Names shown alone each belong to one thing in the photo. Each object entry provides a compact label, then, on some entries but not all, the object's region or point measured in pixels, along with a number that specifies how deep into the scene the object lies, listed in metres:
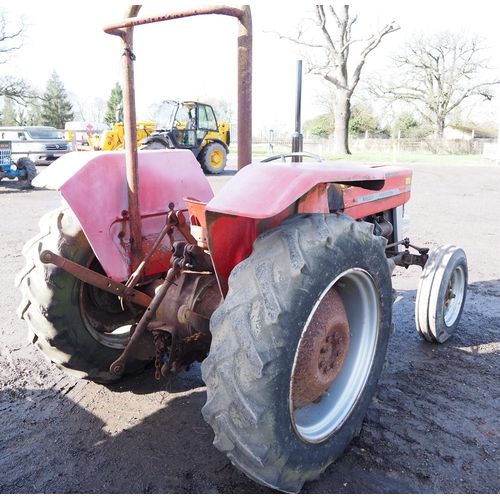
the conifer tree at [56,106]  48.09
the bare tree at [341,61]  25.80
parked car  20.09
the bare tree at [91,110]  61.16
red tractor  1.62
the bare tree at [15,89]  29.62
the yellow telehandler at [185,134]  16.16
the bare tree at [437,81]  35.34
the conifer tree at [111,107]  49.36
